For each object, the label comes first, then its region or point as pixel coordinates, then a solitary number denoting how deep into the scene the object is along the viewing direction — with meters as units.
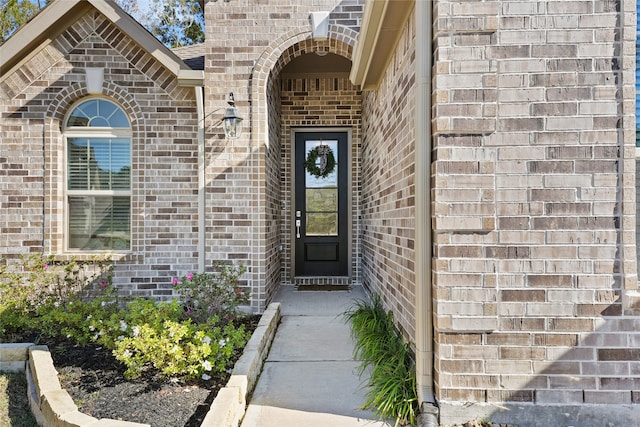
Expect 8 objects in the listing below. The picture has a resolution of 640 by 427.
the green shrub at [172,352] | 2.61
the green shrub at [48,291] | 3.71
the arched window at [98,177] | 4.89
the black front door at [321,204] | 6.30
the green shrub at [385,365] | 2.44
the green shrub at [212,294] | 3.81
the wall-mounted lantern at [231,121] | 4.38
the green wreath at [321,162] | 6.29
